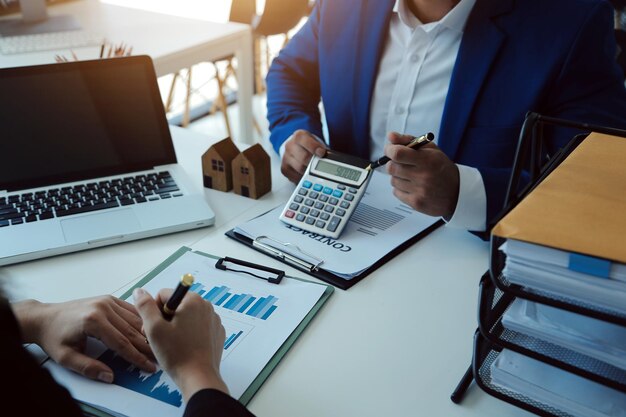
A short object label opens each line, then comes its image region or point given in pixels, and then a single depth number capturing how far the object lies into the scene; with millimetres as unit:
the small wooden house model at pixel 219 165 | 1171
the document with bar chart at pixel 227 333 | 688
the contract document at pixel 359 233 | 969
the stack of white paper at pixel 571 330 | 581
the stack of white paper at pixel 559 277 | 522
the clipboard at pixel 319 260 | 925
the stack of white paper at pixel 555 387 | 618
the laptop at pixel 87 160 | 1025
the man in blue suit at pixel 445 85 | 1070
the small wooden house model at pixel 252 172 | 1156
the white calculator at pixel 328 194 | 1037
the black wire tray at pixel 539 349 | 601
